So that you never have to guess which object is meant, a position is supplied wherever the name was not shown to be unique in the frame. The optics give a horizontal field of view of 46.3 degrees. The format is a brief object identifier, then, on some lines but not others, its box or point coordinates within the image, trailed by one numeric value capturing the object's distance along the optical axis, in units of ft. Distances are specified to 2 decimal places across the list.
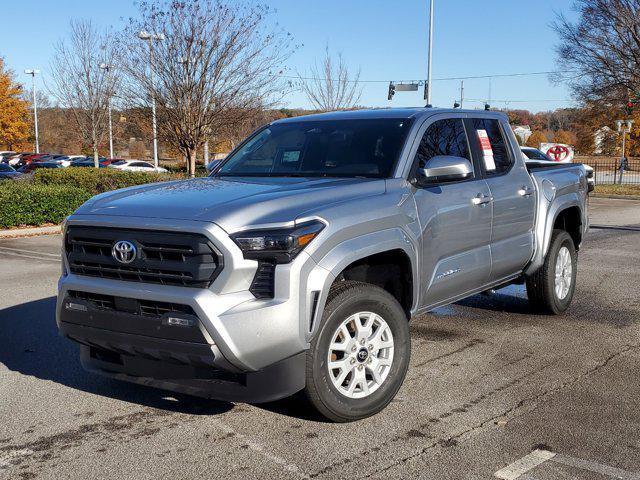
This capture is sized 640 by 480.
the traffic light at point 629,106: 98.59
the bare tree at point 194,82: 68.39
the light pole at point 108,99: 95.40
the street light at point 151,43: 67.92
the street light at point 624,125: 130.45
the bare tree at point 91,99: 99.09
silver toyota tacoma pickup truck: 12.84
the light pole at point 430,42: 100.83
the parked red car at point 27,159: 161.48
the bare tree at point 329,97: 100.62
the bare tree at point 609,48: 103.60
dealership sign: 76.79
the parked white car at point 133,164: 139.33
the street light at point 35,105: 211.47
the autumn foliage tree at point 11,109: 172.24
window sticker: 19.85
